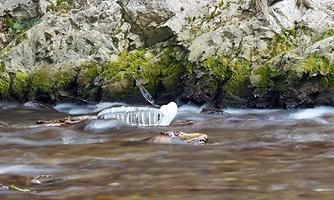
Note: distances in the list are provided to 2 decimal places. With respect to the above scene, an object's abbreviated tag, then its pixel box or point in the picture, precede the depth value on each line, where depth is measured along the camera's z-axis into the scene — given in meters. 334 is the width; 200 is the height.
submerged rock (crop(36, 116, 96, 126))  16.30
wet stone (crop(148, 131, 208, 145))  12.12
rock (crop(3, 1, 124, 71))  24.33
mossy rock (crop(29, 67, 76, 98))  23.73
